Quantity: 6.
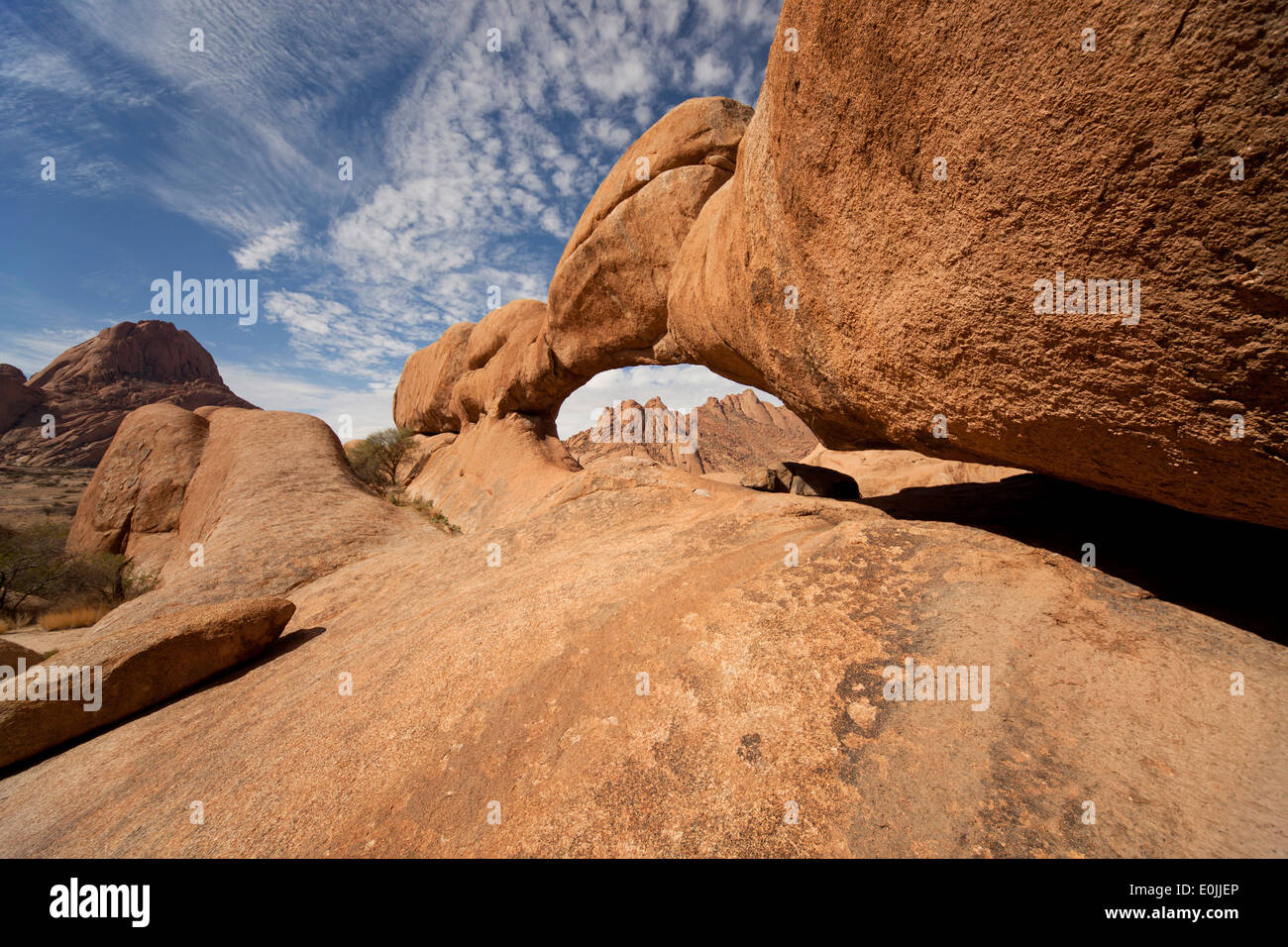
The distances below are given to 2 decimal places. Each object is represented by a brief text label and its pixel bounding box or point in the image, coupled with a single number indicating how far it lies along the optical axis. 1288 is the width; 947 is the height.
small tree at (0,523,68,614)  10.55
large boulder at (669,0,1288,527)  1.82
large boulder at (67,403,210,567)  11.55
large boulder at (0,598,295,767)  3.88
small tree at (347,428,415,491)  20.52
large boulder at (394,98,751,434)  8.37
